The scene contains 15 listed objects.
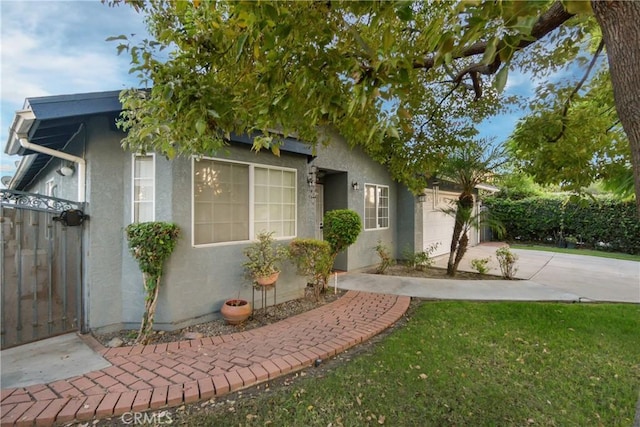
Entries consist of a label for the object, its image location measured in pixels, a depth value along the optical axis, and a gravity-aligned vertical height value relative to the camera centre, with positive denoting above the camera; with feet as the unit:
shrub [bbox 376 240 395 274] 31.82 -4.69
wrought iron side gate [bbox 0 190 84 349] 14.32 -2.62
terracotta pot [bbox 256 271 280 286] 18.65 -4.00
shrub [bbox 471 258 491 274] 31.30 -5.34
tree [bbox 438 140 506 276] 28.45 +4.44
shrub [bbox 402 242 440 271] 34.42 -5.09
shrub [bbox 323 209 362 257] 25.20 -0.99
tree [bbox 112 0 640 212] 5.68 +3.86
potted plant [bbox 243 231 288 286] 18.69 -2.83
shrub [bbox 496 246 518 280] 29.60 -4.57
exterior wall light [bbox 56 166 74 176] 17.81 +2.80
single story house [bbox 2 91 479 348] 14.98 +0.55
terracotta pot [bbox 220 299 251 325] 17.34 -5.61
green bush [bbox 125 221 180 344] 15.30 -1.87
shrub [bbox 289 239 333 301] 21.12 -2.89
